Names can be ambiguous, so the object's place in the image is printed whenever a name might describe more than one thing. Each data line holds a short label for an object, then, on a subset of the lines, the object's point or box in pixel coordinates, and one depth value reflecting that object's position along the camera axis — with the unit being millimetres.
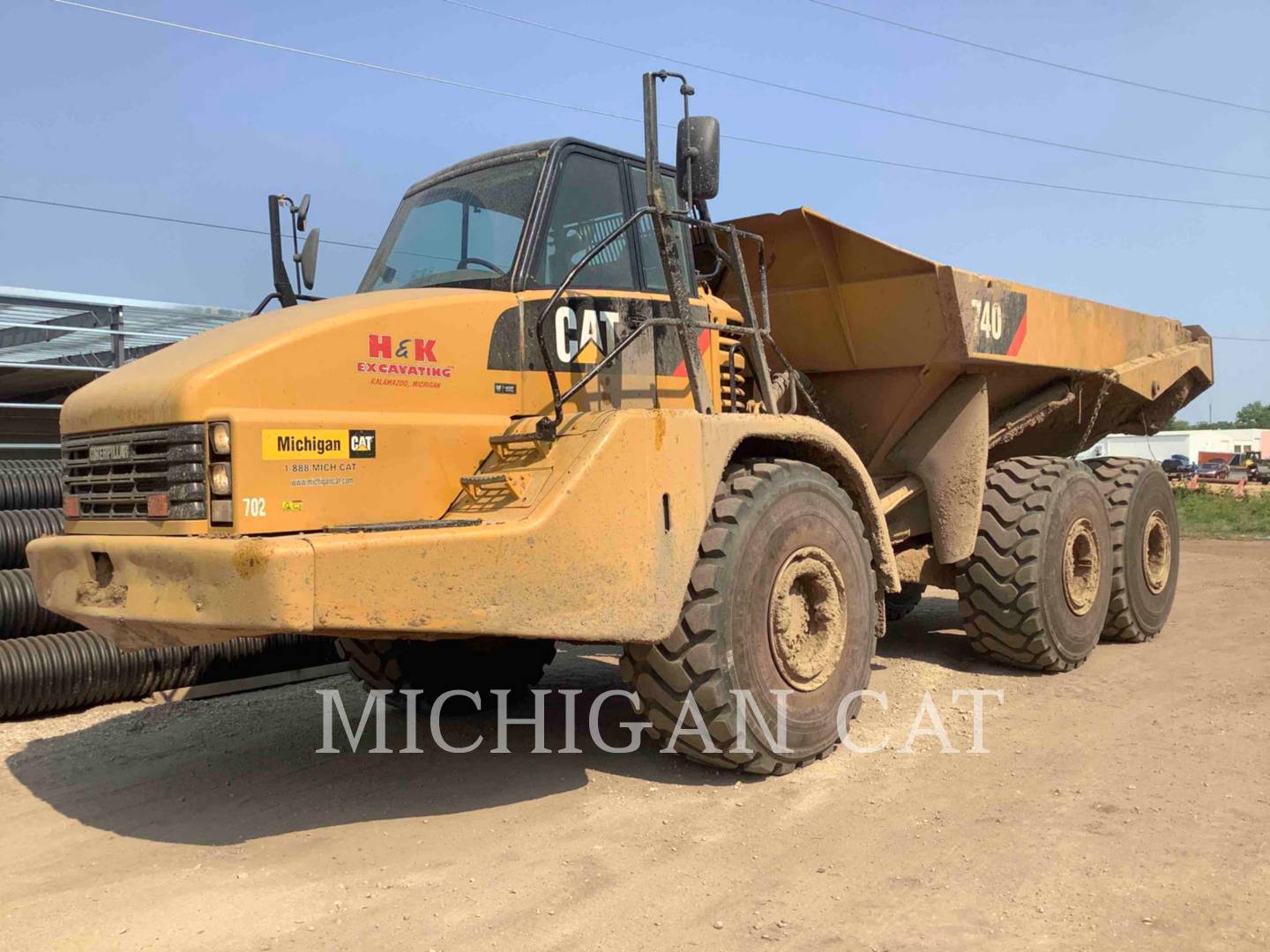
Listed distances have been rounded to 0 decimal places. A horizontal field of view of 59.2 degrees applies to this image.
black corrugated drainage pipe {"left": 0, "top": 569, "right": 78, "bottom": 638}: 6750
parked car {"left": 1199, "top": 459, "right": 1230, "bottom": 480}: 47462
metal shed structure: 9834
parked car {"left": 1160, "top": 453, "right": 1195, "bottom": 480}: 47647
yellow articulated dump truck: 3912
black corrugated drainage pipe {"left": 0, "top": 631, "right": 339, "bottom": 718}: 6449
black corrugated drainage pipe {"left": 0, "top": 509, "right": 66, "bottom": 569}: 7086
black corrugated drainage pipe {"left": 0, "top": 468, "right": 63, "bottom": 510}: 7496
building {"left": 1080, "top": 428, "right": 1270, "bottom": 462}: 70125
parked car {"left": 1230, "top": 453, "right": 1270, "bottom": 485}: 49094
